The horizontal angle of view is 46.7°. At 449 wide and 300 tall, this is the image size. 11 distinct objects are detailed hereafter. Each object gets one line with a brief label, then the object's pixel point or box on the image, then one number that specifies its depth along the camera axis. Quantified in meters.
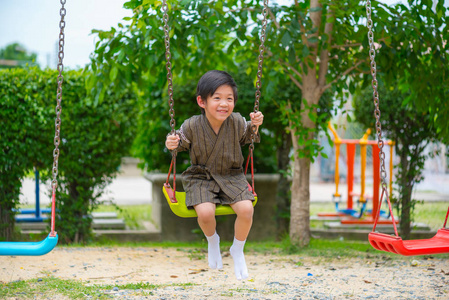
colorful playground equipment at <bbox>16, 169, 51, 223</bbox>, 7.57
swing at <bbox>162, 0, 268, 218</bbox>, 3.58
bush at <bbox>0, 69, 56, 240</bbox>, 6.27
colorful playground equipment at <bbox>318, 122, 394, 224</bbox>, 8.70
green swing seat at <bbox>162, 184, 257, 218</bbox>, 3.58
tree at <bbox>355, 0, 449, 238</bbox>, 5.44
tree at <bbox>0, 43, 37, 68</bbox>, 43.68
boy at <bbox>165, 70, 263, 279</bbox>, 3.61
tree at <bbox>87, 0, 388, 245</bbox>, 5.20
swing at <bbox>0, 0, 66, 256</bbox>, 3.20
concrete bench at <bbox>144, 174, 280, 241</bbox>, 7.92
